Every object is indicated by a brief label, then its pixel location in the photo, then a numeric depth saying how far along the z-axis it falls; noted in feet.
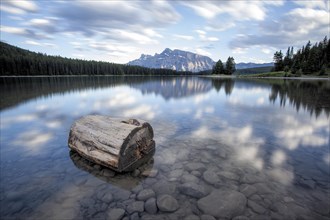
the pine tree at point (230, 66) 455.38
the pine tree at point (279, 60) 443.73
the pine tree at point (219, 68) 484.33
